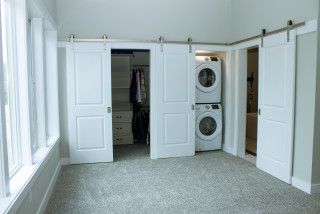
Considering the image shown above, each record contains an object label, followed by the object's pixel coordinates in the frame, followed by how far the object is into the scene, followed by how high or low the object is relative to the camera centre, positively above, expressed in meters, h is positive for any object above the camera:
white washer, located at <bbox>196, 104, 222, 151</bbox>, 5.14 -0.75
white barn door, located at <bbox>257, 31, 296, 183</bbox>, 3.48 -0.25
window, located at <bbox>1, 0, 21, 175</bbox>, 2.47 -0.04
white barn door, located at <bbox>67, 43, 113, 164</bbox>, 4.41 -0.23
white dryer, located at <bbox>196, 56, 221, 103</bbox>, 5.10 +0.13
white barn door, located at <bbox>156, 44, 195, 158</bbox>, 4.73 -0.24
